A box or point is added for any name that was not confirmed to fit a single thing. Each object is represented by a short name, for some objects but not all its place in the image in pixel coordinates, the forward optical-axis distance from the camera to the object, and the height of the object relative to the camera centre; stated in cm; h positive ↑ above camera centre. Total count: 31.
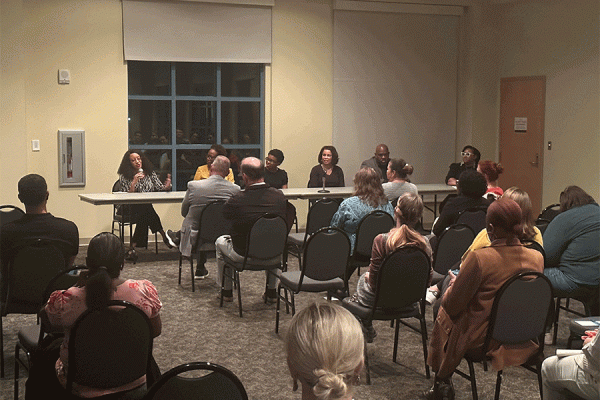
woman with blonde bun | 186 -56
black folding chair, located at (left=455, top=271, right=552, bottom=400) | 351 -86
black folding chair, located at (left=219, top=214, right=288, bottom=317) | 550 -83
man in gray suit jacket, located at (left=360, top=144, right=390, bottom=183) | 939 -26
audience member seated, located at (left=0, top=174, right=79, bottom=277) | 431 -56
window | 928 +36
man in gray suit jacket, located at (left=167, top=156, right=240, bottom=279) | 661 -54
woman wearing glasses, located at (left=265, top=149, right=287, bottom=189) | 916 -41
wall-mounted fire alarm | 863 +75
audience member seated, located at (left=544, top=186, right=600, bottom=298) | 466 -71
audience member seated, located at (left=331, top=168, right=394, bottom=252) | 572 -50
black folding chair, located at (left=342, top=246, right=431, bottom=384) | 413 -87
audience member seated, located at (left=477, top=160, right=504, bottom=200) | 668 -29
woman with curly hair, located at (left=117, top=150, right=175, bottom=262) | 807 -54
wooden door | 1006 +12
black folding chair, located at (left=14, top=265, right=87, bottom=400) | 351 -103
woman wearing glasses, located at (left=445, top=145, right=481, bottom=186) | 896 -23
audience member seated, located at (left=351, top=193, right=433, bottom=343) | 421 -59
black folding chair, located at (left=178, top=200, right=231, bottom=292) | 636 -79
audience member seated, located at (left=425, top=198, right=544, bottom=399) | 354 -74
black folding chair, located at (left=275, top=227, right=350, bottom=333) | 485 -85
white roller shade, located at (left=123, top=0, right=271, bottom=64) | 890 +139
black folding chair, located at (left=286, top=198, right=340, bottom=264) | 684 -73
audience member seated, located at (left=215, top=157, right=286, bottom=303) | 572 -55
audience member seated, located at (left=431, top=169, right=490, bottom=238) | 573 -48
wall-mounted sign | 1032 +26
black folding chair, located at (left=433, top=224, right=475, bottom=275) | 514 -76
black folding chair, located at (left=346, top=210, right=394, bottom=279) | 568 -72
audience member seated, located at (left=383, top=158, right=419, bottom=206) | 711 -42
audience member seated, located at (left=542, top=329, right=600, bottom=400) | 300 -101
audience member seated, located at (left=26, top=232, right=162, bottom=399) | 296 -67
